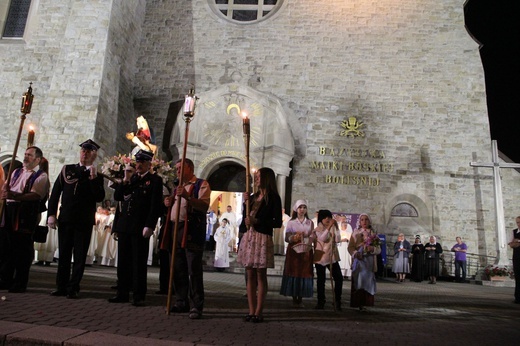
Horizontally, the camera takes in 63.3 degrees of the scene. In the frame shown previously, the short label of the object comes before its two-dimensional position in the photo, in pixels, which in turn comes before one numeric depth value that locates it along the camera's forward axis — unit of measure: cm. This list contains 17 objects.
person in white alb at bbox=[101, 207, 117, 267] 1195
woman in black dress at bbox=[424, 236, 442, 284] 1388
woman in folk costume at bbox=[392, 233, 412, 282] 1402
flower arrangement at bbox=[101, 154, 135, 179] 825
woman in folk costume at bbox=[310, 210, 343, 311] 647
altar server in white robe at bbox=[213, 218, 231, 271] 1301
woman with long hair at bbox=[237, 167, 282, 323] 470
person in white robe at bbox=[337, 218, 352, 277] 1242
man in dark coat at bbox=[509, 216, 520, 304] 870
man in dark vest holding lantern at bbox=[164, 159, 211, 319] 479
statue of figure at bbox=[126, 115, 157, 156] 1265
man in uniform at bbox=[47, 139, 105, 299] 541
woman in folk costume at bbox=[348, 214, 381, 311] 644
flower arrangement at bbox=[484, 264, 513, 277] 1378
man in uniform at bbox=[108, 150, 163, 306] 519
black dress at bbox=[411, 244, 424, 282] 1425
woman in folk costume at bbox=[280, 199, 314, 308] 641
